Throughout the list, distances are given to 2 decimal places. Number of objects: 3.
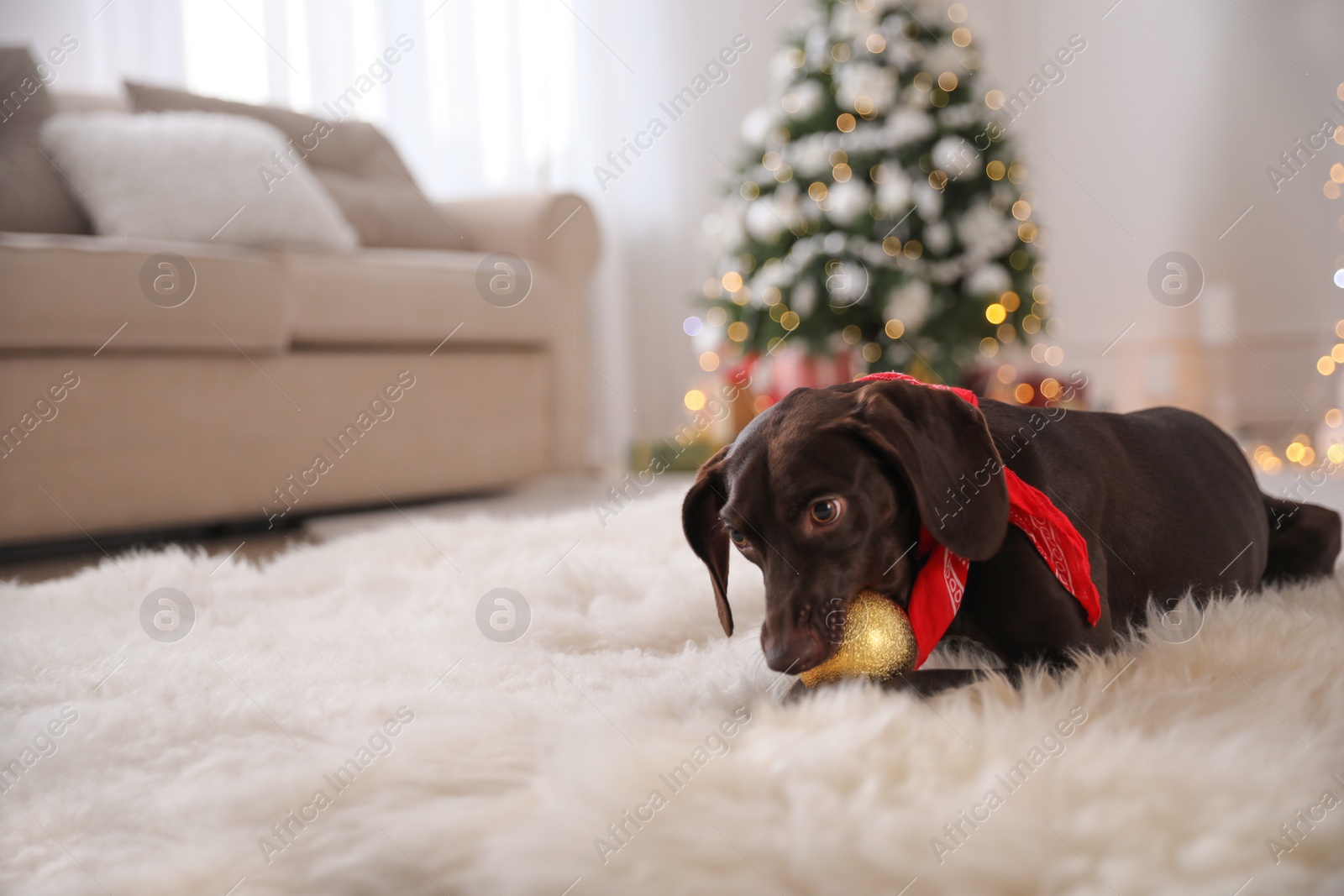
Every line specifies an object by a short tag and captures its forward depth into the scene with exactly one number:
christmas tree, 3.64
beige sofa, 2.31
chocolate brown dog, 0.97
